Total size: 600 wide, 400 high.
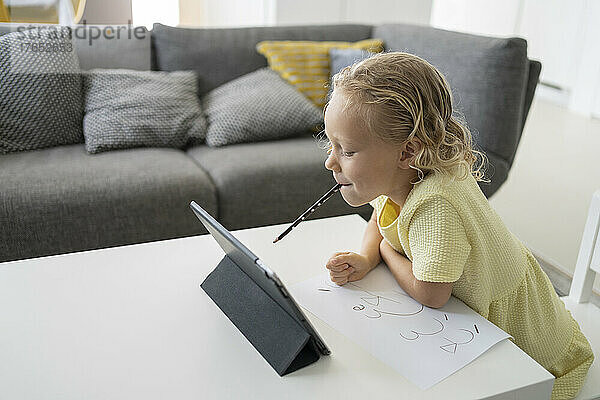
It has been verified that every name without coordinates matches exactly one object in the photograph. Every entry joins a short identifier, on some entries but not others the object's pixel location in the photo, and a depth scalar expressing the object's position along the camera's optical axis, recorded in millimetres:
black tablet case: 884
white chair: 1226
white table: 842
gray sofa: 1894
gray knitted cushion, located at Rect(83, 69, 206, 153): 2240
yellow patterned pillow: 2576
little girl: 987
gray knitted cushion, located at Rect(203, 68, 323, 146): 2344
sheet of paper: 903
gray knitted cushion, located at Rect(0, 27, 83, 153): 2172
